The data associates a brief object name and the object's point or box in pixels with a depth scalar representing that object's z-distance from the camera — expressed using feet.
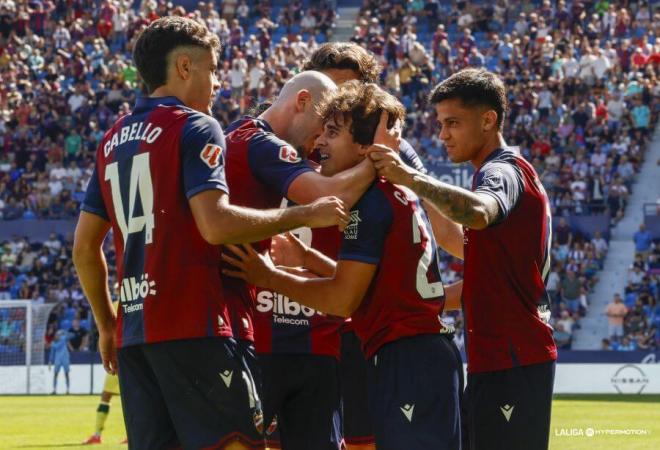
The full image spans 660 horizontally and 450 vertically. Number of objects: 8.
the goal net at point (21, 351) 98.22
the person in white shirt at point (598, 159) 104.47
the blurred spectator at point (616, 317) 93.45
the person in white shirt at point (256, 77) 119.44
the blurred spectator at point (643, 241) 98.68
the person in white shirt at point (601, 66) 110.93
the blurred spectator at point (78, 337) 99.24
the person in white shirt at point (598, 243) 100.12
